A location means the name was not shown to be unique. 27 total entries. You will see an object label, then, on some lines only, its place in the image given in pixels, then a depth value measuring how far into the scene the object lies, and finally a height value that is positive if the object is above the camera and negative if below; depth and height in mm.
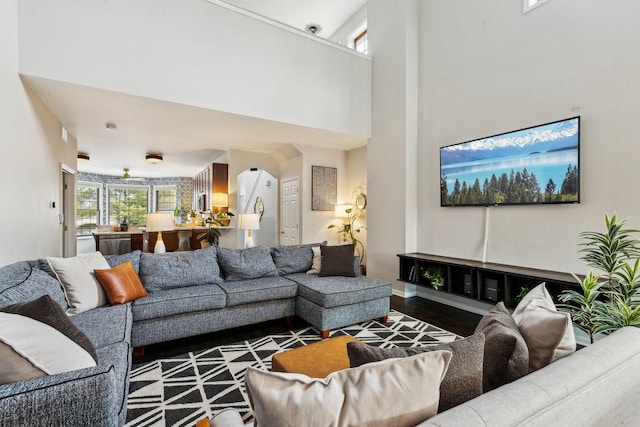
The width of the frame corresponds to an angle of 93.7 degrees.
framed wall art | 5879 +506
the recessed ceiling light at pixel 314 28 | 6288 +3929
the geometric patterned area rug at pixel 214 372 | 1840 -1215
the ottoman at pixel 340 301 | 2932 -901
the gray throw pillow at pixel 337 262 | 3543 -587
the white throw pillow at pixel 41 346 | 1007 -480
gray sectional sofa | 1697 -759
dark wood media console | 2852 -715
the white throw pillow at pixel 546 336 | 1083 -457
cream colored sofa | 715 -480
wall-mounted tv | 2930 +514
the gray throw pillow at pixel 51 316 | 1322 -464
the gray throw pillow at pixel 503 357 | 1006 -492
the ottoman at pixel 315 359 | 1618 -849
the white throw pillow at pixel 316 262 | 3736 -620
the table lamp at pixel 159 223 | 3902 -144
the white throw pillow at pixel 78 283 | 2281 -555
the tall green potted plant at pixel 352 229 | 5859 -322
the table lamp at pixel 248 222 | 4579 -143
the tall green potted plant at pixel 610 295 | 1779 -544
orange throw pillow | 2471 -606
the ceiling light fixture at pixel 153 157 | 6777 +1261
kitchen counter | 5605 -530
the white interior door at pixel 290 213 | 6000 -4
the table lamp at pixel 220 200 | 6598 +280
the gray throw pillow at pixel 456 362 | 872 -448
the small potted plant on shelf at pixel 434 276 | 3855 -828
